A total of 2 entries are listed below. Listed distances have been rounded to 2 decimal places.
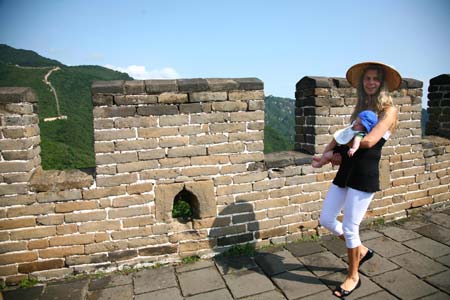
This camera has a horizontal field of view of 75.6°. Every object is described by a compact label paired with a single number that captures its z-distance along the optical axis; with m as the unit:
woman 2.32
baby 2.22
